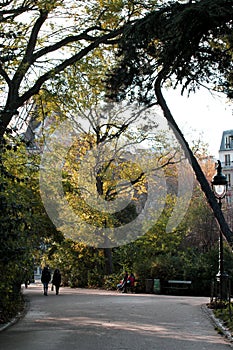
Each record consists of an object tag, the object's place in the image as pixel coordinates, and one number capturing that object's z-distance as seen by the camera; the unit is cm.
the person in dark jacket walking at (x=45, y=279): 3112
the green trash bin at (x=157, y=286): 3186
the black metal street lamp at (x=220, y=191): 1766
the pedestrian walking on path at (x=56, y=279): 3200
